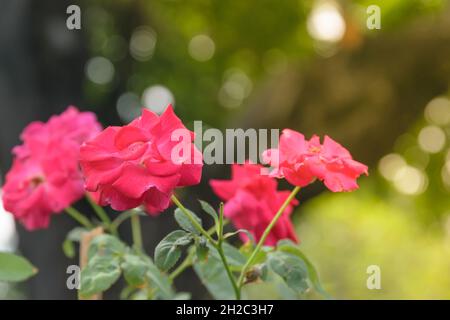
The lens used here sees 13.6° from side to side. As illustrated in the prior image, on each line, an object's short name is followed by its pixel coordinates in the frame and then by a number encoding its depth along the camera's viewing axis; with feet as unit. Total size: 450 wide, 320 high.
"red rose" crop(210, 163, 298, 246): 4.47
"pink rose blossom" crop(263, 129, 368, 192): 4.14
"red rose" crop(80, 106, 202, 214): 3.97
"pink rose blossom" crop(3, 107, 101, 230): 4.72
